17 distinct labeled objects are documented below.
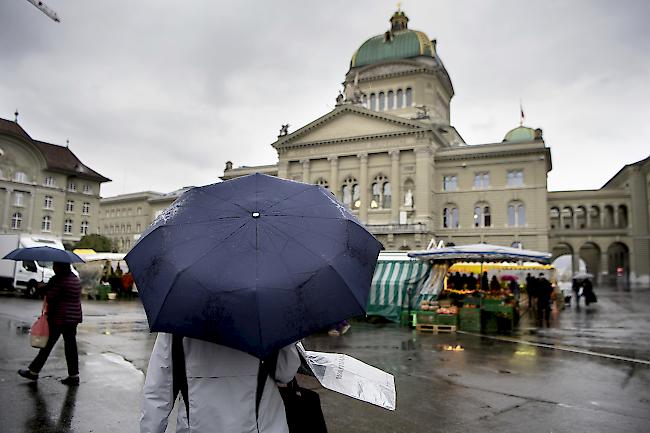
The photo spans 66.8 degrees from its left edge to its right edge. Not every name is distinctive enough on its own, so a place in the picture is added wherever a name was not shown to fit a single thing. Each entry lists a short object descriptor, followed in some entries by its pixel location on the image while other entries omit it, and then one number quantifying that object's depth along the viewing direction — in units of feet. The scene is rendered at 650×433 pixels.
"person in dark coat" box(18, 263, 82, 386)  23.47
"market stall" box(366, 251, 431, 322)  58.90
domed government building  158.61
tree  173.88
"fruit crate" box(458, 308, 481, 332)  50.44
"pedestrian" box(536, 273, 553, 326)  72.49
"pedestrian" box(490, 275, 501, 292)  77.97
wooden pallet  48.39
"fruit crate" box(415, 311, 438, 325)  49.32
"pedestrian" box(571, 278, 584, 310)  97.04
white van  80.18
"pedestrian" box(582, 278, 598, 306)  92.07
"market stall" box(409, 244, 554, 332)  49.67
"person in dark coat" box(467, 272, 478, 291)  75.71
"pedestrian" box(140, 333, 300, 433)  9.23
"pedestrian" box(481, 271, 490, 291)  76.68
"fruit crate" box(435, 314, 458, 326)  48.65
